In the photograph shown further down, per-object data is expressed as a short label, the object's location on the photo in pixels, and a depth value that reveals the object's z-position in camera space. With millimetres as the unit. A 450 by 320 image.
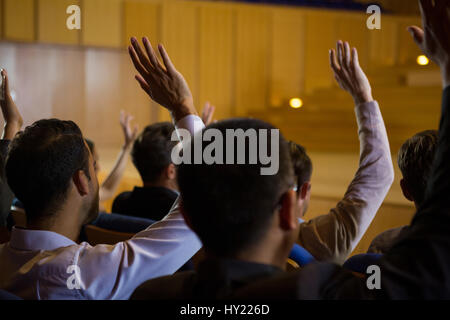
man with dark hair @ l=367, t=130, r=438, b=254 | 2870
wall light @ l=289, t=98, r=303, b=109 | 12376
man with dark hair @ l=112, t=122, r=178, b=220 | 3601
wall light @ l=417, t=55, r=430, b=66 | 10976
